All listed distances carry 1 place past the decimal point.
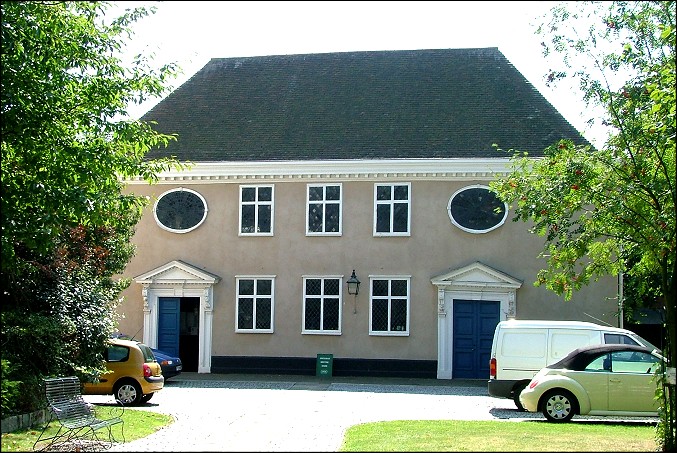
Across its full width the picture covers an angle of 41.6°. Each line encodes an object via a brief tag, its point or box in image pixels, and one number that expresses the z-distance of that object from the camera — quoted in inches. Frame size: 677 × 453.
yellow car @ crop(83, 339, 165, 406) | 792.3
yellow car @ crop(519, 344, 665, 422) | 693.9
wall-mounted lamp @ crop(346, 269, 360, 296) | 1125.1
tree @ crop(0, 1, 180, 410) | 576.4
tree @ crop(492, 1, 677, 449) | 522.0
